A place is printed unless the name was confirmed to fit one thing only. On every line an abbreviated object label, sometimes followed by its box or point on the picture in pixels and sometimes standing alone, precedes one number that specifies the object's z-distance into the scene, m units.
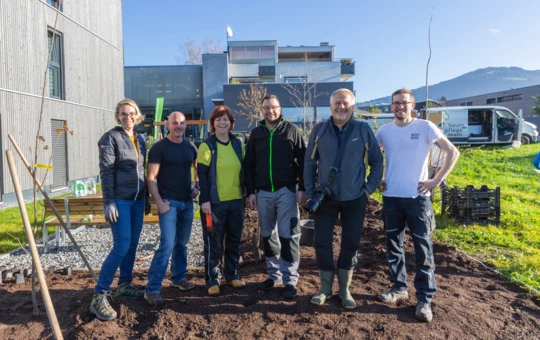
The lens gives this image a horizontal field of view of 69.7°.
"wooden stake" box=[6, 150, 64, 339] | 2.67
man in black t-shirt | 3.64
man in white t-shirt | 3.42
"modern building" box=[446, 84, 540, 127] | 49.22
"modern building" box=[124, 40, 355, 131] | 28.95
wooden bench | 6.15
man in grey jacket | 3.40
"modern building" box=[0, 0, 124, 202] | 10.30
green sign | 16.66
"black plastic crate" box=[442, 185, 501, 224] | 6.87
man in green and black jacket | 3.72
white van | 19.50
